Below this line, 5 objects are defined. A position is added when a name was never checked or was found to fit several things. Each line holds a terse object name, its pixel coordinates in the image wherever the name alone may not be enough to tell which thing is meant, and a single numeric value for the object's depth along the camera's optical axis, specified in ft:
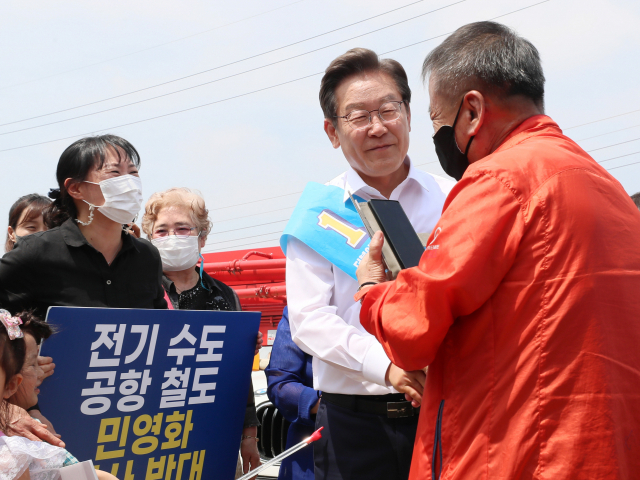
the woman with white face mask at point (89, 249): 7.88
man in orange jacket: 4.37
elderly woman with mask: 12.60
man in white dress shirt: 7.25
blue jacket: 10.37
